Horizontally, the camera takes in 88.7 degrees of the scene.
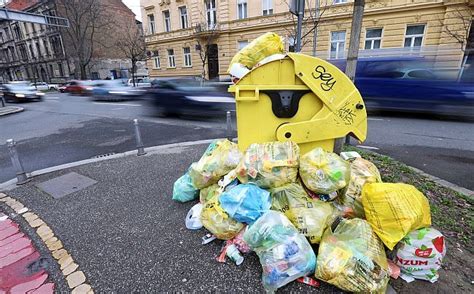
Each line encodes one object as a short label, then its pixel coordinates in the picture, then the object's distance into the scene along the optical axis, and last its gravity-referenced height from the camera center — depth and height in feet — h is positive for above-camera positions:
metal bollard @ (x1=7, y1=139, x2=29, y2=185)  12.85 -4.43
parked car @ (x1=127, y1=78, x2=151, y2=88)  82.76 -2.74
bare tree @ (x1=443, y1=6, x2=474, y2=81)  46.09 +6.32
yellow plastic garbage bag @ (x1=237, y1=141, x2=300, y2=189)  7.49 -2.91
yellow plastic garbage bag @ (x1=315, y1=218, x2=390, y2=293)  5.52 -4.41
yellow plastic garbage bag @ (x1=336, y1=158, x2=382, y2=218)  7.52 -3.82
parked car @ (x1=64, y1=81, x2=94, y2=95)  61.01 -3.28
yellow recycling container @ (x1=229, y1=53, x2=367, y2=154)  8.71 -1.29
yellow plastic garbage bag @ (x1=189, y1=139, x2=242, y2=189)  8.85 -3.34
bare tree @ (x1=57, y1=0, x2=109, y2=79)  92.28 +21.01
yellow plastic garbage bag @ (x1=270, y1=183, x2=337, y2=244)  6.81 -4.02
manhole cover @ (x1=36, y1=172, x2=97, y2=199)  11.75 -5.37
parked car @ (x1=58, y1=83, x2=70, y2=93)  80.57 -4.72
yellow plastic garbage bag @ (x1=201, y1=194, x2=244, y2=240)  7.27 -4.45
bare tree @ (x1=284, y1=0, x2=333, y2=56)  57.31 +11.59
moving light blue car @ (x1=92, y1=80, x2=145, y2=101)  50.75 -3.64
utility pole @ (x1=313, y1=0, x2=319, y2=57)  56.55 +10.53
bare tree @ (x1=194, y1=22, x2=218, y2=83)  71.51 +9.48
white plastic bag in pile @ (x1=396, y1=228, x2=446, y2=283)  5.98 -4.54
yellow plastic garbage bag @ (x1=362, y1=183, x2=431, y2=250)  6.01 -3.60
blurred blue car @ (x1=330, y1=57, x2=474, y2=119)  24.12 -2.52
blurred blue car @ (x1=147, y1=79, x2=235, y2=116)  27.35 -3.11
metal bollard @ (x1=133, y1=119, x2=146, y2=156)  16.76 -4.71
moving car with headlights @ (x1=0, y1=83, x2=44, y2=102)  56.36 -3.68
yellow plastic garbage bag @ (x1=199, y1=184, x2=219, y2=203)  8.80 -4.35
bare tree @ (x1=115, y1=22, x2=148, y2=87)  97.43 +11.51
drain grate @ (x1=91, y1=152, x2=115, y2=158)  17.09 -5.65
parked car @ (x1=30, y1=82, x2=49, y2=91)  95.72 -4.27
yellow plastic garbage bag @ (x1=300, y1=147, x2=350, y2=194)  7.18 -3.03
